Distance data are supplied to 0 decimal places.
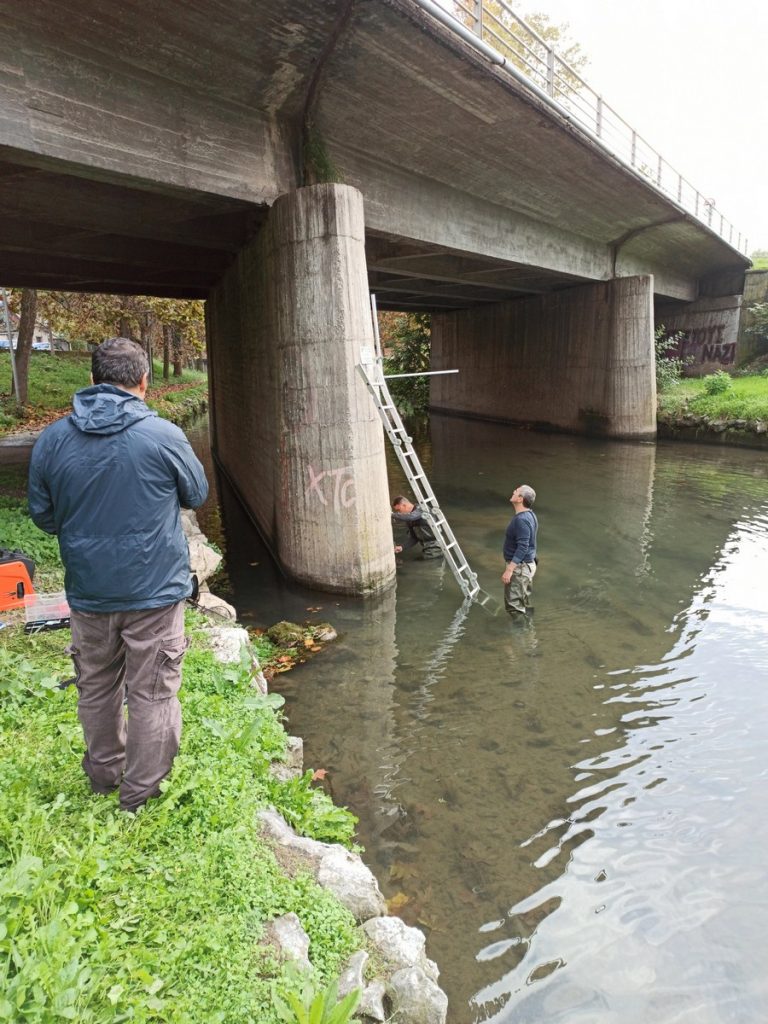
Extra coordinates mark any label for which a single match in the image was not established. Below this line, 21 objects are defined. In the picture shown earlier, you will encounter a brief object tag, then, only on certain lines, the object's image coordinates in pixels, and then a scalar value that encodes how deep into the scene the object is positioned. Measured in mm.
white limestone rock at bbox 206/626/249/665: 5590
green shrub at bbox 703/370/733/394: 24500
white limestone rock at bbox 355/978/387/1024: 2600
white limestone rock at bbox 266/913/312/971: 2674
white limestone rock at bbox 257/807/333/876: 3428
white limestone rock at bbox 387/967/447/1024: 2695
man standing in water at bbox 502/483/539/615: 8156
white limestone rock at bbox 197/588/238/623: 7117
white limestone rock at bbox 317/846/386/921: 3191
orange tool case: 6285
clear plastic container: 5754
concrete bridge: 7254
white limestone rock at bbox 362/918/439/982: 2908
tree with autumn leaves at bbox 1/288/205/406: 24266
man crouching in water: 10844
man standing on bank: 2939
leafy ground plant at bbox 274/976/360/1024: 2303
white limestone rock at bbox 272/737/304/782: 4305
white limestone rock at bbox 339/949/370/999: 2645
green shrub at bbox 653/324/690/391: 26578
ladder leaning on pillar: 9188
